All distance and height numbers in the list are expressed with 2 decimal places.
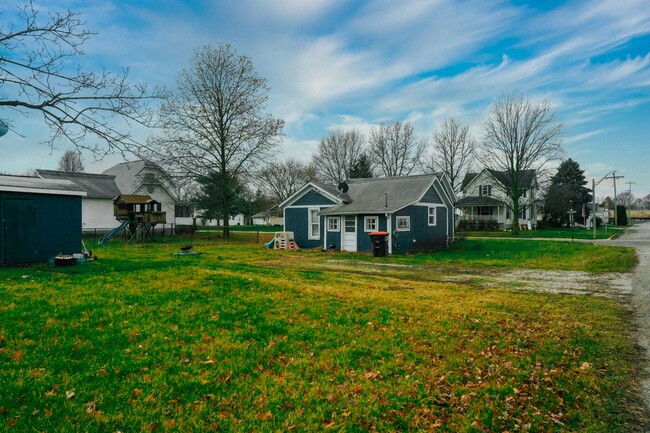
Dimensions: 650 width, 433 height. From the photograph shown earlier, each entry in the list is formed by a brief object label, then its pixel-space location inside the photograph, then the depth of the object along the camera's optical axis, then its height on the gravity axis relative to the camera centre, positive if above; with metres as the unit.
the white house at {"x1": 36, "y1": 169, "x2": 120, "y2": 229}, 34.75 +2.62
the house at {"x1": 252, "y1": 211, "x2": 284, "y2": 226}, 75.56 +1.33
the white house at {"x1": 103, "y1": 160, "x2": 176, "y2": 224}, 37.83 +3.97
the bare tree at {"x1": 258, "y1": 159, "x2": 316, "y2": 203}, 64.44 +7.83
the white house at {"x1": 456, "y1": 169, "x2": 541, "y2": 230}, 47.75 +2.59
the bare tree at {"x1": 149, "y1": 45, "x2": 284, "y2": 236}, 30.81 +8.35
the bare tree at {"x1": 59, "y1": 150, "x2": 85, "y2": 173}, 62.33 +10.62
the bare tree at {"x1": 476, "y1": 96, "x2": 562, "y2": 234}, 37.94 +7.85
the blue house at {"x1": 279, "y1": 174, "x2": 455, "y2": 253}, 22.91 +0.69
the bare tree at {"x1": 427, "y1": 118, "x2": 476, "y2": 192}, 49.09 +9.22
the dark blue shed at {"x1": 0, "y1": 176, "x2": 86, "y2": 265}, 11.94 +0.32
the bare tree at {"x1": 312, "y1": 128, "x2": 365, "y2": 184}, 55.22 +10.39
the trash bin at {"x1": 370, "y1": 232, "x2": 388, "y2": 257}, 21.15 -1.08
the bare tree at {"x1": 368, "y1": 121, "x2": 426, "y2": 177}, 52.81 +10.23
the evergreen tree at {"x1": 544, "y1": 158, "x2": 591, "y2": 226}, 50.41 +3.69
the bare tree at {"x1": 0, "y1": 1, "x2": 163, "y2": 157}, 6.50 +2.30
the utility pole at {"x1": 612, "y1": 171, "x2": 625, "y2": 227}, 39.60 +4.54
